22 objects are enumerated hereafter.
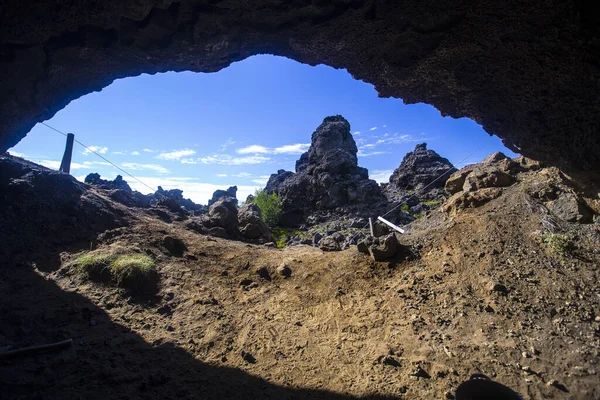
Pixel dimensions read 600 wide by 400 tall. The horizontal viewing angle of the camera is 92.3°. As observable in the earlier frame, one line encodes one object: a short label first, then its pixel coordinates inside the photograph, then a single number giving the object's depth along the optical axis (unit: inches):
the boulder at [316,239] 576.2
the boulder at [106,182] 595.0
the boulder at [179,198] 814.3
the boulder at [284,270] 316.5
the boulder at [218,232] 481.8
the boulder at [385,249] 303.0
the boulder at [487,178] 360.8
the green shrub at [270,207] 1261.1
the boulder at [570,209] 258.7
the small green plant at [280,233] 955.2
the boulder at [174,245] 355.6
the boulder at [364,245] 323.3
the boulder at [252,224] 543.2
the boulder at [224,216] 522.0
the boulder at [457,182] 441.1
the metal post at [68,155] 499.4
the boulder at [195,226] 471.8
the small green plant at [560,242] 239.5
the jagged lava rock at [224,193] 932.0
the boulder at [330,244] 405.1
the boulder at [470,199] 349.7
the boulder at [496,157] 438.9
